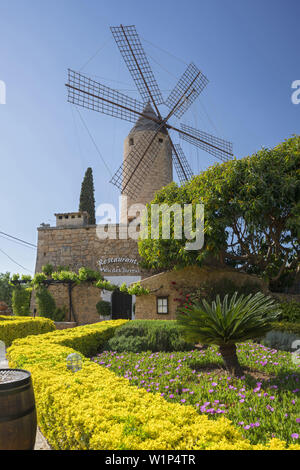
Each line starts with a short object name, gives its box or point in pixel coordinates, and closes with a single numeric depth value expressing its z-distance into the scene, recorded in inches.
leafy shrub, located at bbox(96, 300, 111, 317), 615.2
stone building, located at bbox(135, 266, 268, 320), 500.1
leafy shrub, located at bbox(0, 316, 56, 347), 374.3
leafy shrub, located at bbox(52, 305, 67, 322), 618.8
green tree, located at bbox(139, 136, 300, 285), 418.6
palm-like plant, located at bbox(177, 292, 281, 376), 183.3
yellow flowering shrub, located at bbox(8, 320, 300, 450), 82.4
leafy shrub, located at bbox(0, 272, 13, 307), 1077.3
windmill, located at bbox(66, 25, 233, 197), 726.5
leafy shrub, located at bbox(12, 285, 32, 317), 653.3
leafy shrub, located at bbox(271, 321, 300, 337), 323.9
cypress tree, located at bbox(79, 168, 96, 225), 931.3
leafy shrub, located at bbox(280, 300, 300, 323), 407.2
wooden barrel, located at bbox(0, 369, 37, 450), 100.7
